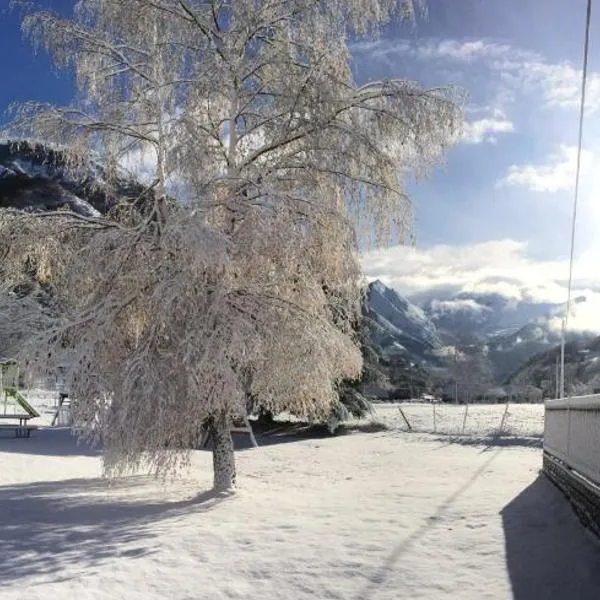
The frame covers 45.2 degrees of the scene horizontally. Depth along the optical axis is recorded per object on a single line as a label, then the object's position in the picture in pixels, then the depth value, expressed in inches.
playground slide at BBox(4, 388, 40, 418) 837.1
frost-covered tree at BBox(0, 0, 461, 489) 339.0
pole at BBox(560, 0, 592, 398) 405.1
